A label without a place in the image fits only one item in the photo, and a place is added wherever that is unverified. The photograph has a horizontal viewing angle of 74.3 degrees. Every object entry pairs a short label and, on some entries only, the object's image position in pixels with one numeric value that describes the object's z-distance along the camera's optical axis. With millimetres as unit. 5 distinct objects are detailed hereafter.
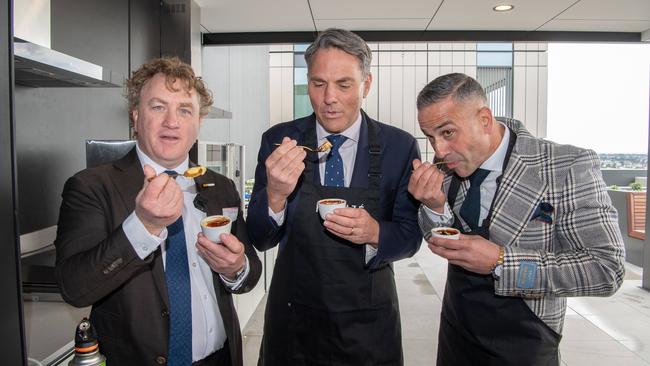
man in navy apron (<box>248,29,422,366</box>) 1732
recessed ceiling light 4020
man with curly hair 1165
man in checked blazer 1433
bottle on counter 1096
